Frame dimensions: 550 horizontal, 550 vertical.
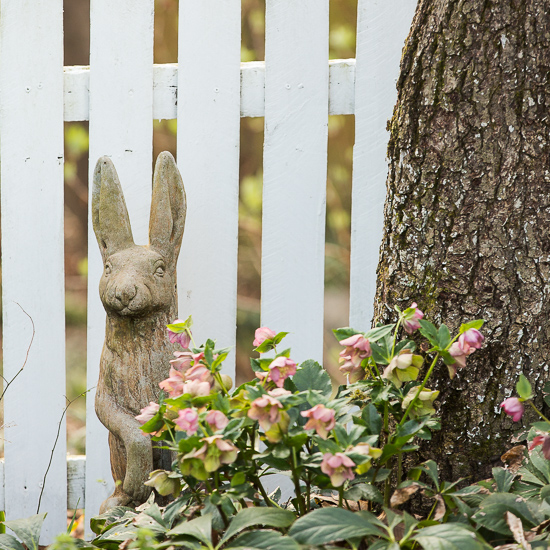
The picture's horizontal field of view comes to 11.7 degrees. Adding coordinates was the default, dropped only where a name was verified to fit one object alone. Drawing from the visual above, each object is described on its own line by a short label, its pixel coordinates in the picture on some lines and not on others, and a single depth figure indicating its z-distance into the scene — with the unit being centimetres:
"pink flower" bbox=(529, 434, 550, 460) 338
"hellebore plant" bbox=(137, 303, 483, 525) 328
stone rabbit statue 366
